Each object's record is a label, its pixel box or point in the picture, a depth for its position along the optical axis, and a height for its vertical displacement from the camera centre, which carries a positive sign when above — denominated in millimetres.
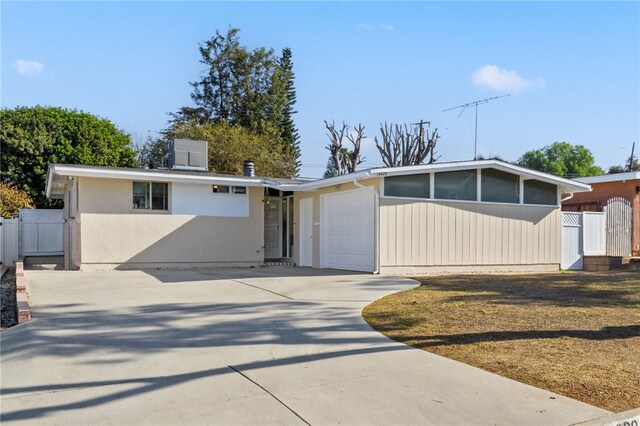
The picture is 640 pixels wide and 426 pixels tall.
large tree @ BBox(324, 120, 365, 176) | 34406 +4860
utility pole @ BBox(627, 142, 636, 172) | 47125 +4769
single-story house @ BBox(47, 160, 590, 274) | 13820 -168
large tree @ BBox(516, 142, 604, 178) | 61781 +6752
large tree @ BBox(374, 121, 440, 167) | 34156 +4767
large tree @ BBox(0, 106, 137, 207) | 27516 +4026
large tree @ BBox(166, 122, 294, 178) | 30891 +4031
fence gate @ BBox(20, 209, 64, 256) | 19781 -769
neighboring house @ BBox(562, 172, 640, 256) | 20266 +760
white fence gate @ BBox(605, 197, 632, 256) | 18969 -592
